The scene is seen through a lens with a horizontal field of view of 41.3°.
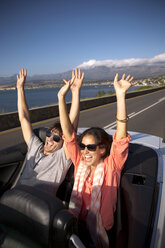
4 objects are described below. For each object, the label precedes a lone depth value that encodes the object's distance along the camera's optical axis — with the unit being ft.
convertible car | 4.22
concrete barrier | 34.53
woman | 6.66
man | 8.61
